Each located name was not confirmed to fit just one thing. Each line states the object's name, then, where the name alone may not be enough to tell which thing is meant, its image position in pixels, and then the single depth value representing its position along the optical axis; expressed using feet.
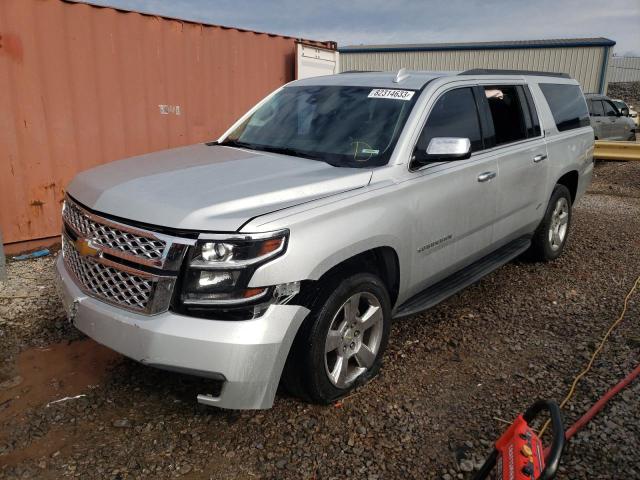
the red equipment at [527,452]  5.17
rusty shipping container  18.51
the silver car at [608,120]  47.62
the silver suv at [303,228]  7.82
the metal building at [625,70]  114.73
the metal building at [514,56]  76.89
